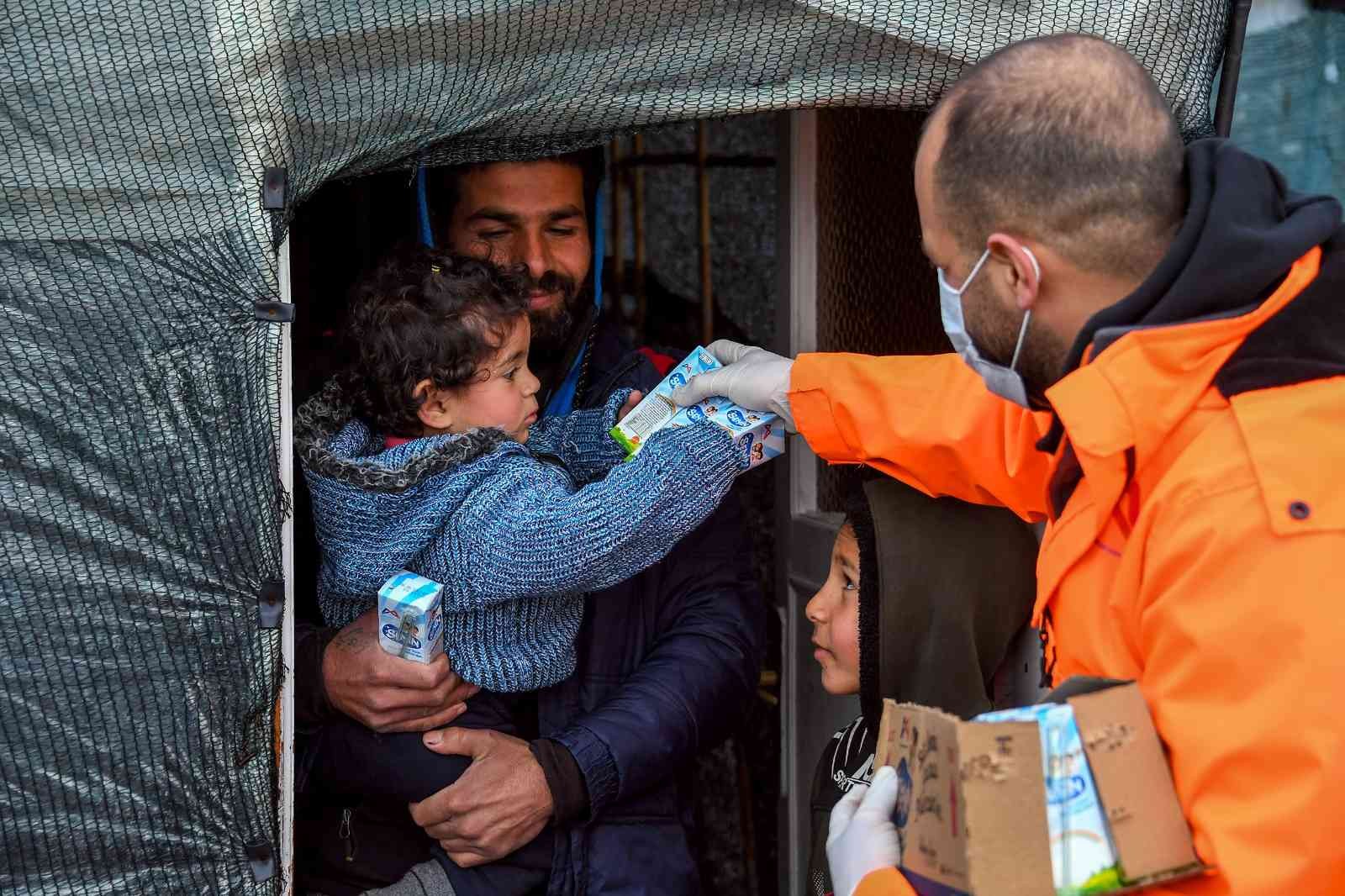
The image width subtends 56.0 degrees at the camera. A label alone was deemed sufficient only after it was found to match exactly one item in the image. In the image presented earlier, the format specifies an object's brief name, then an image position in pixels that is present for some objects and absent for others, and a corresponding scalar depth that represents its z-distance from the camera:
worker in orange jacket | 1.35
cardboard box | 1.39
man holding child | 2.33
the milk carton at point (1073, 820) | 1.40
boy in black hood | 2.31
